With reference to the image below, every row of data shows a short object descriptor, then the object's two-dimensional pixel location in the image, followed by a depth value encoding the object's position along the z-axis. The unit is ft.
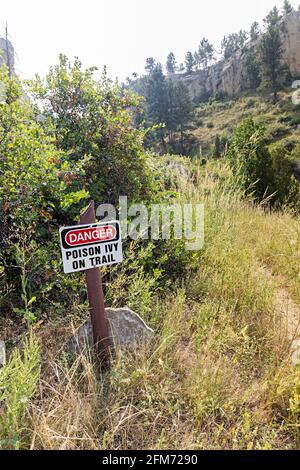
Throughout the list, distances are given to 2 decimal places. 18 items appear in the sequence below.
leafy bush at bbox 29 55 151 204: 9.95
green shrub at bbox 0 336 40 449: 3.88
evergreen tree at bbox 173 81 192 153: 132.16
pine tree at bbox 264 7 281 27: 169.02
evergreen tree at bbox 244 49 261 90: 144.43
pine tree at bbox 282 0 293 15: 166.61
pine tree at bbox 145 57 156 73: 227.98
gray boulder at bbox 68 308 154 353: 5.69
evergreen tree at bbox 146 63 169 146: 137.45
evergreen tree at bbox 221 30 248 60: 211.61
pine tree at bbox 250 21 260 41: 183.28
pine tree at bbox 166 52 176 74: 267.55
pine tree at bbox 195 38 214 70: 239.09
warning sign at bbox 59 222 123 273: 4.77
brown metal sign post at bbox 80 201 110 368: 5.09
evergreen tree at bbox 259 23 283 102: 118.83
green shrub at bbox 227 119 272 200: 24.68
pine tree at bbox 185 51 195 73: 242.23
